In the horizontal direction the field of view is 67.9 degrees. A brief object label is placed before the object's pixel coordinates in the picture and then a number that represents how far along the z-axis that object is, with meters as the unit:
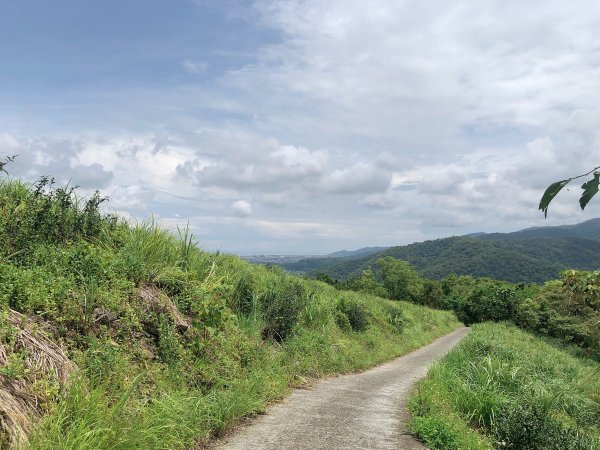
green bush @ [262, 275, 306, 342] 11.40
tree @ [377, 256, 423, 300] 64.44
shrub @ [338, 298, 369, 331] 16.98
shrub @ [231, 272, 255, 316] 11.13
